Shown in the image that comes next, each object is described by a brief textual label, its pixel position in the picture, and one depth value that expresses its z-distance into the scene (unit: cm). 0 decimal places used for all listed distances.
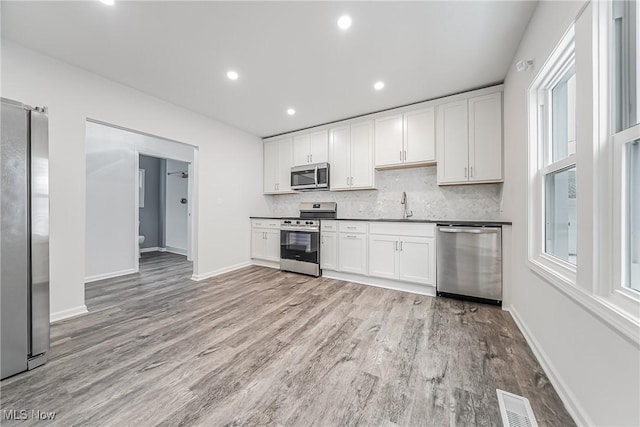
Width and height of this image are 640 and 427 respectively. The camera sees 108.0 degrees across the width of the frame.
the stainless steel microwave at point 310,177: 389
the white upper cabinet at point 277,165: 439
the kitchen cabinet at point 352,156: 359
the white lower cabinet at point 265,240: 413
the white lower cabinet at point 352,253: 332
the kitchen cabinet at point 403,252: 287
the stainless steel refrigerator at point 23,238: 142
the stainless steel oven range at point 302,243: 368
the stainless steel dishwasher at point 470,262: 252
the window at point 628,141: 93
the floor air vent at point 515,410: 112
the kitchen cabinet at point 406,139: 312
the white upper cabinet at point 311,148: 399
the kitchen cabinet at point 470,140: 272
